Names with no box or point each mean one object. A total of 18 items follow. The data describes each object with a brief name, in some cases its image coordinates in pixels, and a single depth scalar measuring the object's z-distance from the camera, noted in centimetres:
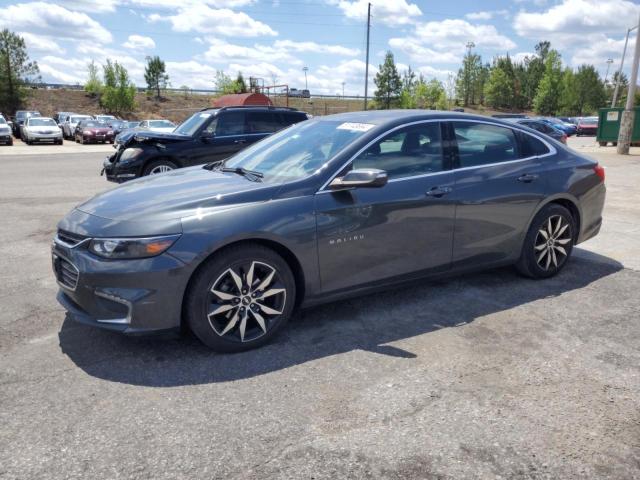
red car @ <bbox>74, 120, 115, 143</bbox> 3000
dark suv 1066
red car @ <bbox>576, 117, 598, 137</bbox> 4306
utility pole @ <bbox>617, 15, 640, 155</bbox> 2093
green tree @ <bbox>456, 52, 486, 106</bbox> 8388
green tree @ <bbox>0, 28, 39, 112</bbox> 5484
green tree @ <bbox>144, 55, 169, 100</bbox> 7738
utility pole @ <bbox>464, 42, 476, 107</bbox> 8362
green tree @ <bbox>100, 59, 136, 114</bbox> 6203
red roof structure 3950
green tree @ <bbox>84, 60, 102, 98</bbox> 7294
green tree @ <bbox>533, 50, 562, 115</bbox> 7512
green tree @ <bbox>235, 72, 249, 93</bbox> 7031
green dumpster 2516
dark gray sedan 346
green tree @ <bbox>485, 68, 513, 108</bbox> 7825
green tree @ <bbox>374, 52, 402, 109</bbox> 6681
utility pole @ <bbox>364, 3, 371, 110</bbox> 4759
